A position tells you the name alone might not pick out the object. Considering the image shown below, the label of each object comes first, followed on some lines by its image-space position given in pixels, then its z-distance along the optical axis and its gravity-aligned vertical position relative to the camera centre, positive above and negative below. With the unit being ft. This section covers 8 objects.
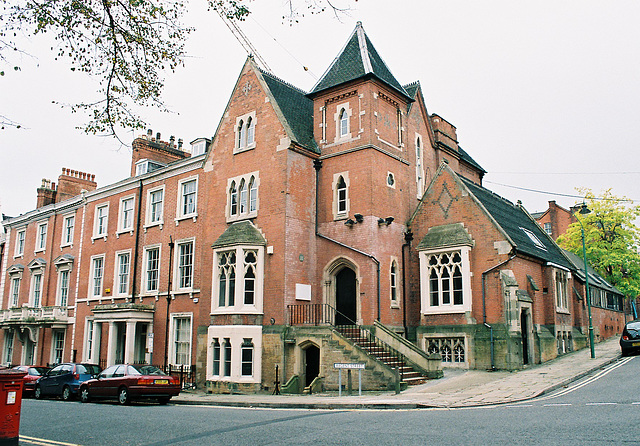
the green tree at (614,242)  143.48 +20.69
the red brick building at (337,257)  69.46 +8.83
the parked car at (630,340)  77.87 -2.40
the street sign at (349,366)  53.21 -4.18
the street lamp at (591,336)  76.19 -1.91
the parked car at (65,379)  69.97 -7.38
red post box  28.97 -4.52
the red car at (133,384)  59.16 -6.81
